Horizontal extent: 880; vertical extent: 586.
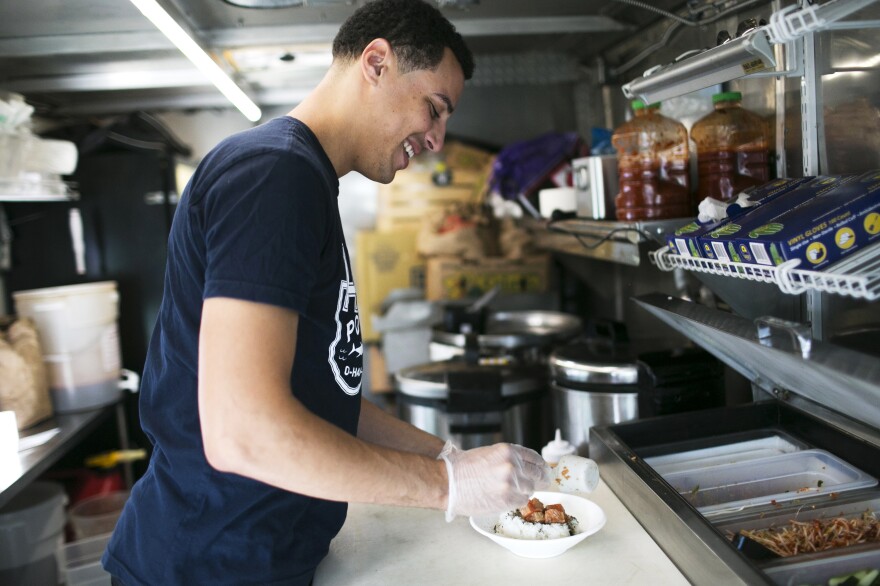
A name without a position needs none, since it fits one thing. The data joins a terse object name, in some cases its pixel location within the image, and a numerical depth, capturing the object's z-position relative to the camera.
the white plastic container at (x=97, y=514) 3.34
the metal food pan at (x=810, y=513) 1.55
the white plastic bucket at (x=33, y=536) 2.95
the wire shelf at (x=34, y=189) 3.21
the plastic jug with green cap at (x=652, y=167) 2.19
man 1.13
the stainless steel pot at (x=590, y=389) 2.25
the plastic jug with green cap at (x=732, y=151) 2.06
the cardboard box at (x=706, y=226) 1.70
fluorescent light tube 1.82
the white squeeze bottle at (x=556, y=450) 2.00
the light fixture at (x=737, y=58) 1.19
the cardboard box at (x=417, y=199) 4.55
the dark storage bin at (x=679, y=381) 2.13
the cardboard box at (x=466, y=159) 4.55
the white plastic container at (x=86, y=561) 2.88
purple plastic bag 3.59
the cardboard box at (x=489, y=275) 4.10
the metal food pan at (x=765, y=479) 1.70
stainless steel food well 1.28
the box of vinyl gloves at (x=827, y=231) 1.33
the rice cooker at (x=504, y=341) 3.12
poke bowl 1.53
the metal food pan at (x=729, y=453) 1.89
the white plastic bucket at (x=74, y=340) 3.42
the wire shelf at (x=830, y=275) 1.19
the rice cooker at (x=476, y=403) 2.63
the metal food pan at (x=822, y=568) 1.28
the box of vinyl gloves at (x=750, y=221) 1.53
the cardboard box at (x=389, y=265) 4.39
